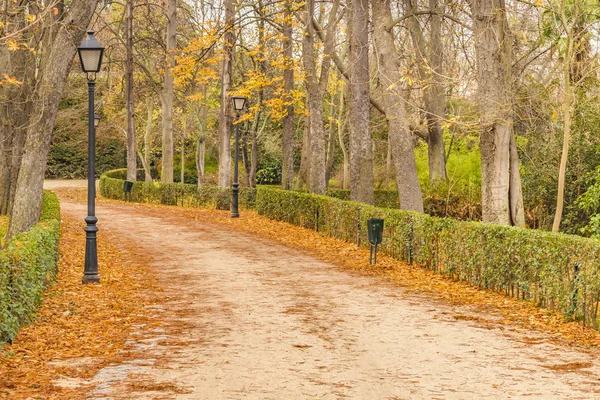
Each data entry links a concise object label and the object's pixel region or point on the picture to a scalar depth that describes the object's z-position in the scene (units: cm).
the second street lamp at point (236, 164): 2606
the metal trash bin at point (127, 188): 3692
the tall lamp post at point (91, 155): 1373
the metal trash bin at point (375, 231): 1702
